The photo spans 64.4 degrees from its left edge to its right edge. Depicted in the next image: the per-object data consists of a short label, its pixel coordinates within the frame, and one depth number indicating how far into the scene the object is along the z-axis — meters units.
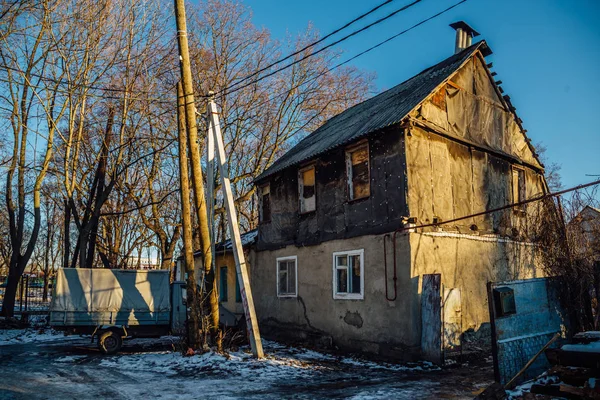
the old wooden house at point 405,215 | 12.14
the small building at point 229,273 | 19.58
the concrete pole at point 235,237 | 11.92
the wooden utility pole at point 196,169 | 12.62
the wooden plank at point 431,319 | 10.98
